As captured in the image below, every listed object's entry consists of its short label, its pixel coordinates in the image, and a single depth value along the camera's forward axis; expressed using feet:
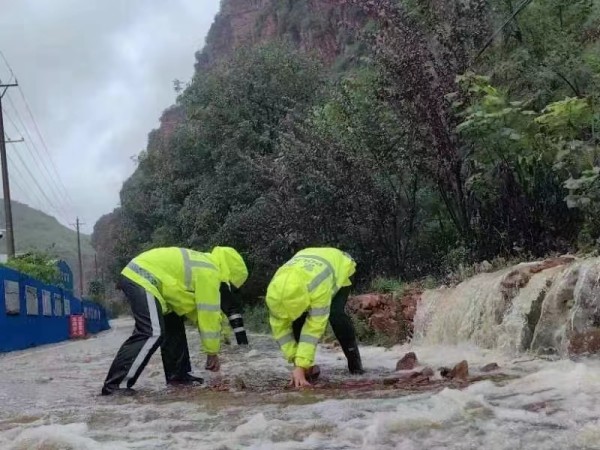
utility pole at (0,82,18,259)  94.92
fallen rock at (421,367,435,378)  19.64
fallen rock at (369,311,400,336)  35.12
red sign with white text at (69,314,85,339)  94.02
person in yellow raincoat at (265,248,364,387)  18.13
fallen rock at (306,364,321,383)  20.65
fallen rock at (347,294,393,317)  37.29
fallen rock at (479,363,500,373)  19.75
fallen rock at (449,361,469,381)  18.60
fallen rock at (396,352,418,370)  23.43
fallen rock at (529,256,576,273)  24.66
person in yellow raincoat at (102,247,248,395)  19.71
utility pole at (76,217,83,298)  231.18
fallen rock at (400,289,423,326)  33.88
